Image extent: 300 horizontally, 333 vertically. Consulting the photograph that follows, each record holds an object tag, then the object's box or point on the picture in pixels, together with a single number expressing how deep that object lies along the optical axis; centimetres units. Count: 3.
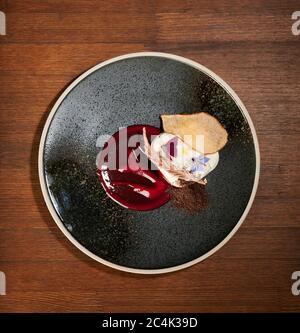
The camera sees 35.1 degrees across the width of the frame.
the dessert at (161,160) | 123
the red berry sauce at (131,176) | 124
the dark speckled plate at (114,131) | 122
